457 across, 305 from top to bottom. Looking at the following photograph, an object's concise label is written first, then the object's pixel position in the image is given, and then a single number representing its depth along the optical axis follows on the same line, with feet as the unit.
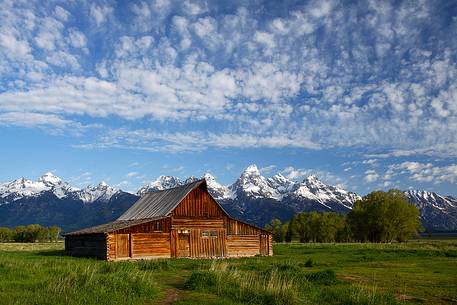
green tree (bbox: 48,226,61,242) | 541.34
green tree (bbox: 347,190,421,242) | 294.66
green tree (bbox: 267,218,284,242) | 451.94
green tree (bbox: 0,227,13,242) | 537.65
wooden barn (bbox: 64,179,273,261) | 145.69
